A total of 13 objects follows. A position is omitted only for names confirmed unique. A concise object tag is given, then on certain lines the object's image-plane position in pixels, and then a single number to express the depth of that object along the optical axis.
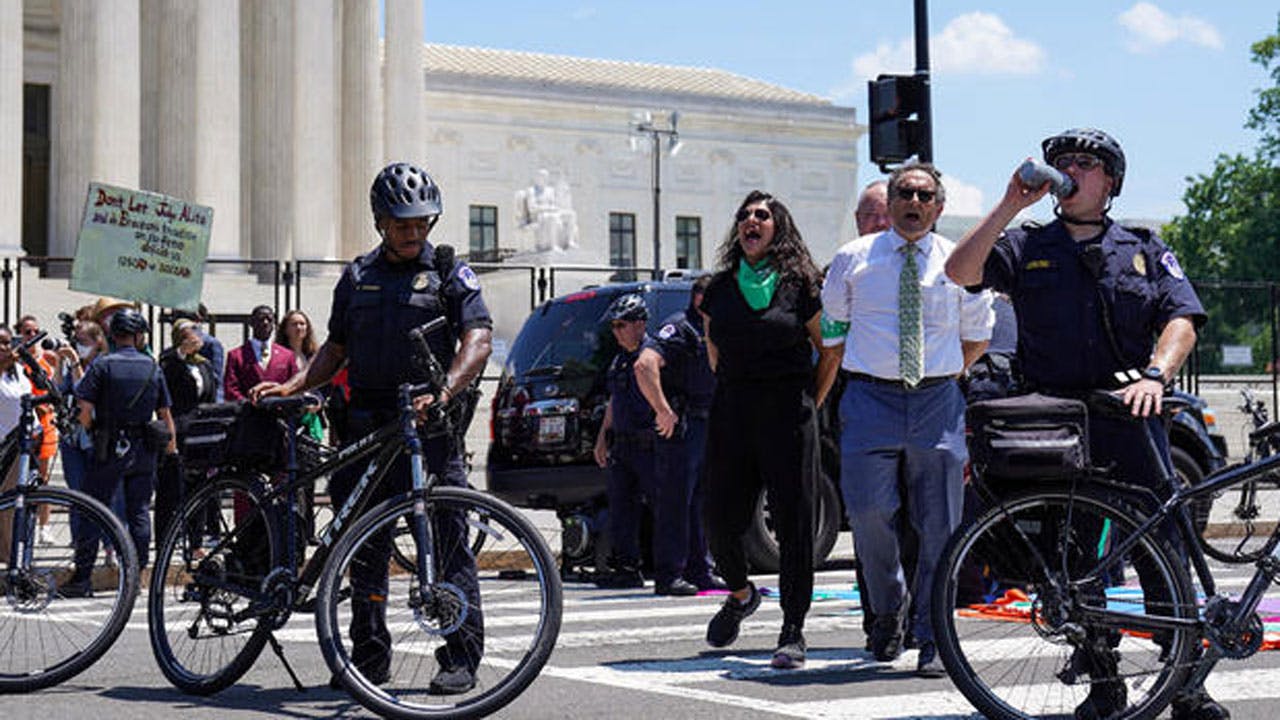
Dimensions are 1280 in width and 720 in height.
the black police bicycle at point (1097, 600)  6.00
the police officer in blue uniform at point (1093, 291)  6.48
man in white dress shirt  7.75
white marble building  44.56
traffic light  16.02
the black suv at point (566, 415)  14.24
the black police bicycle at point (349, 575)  6.50
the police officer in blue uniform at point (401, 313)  7.25
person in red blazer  16.80
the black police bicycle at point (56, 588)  7.61
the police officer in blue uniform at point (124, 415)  13.61
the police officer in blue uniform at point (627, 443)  12.76
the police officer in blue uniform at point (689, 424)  12.27
